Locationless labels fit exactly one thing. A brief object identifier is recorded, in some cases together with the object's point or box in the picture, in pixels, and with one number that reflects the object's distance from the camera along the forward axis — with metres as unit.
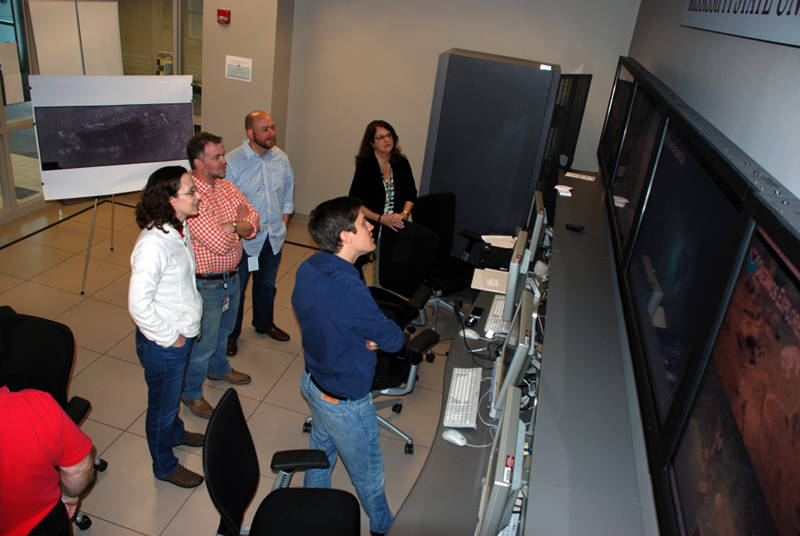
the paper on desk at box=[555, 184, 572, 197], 3.86
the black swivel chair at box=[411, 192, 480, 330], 4.27
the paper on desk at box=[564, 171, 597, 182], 4.46
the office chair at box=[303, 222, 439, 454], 3.16
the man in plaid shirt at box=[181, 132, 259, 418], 2.94
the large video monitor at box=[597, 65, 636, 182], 3.15
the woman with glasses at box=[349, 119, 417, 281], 4.13
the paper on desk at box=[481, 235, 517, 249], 4.20
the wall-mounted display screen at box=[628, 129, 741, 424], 1.20
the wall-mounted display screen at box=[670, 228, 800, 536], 0.80
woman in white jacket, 2.31
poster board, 3.75
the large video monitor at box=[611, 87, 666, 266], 2.12
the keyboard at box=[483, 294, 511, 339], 3.01
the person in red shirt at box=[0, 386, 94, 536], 1.60
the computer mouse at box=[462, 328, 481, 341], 3.11
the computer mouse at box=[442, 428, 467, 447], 2.30
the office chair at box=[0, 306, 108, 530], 2.31
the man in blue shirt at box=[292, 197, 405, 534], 2.14
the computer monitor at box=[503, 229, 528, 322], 2.75
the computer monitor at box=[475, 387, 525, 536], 1.48
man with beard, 3.49
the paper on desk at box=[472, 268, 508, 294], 3.26
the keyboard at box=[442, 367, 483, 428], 2.41
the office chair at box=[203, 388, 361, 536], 1.86
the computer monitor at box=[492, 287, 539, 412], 2.02
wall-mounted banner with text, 1.33
